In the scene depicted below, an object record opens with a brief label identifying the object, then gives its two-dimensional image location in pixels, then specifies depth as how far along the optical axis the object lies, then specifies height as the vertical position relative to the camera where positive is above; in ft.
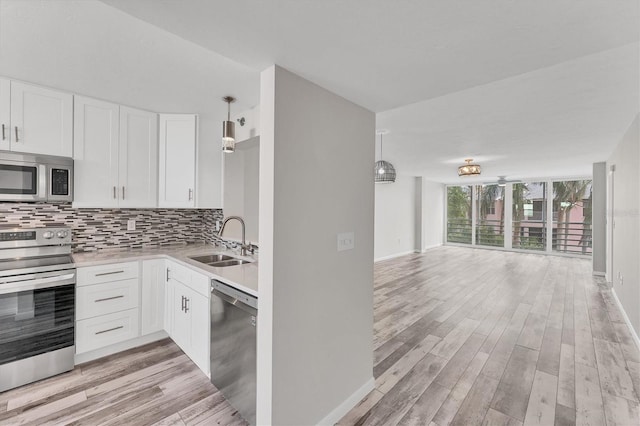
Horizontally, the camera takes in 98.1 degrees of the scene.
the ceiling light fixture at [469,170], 17.03 +2.72
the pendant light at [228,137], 8.03 +2.15
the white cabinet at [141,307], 7.54 -2.98
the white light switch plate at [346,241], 6.29 -0.67
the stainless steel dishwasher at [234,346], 5.60 -2.98
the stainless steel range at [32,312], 6.86 -2.71
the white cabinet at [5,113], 7.39 +2.53
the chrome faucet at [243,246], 8.97 -1.17
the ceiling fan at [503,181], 27.82 +3.44
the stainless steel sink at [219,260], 8.88 -1.67
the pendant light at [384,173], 13.98 +2.00
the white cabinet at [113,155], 8.73 +1.82
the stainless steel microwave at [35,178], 7.54 +0.87
